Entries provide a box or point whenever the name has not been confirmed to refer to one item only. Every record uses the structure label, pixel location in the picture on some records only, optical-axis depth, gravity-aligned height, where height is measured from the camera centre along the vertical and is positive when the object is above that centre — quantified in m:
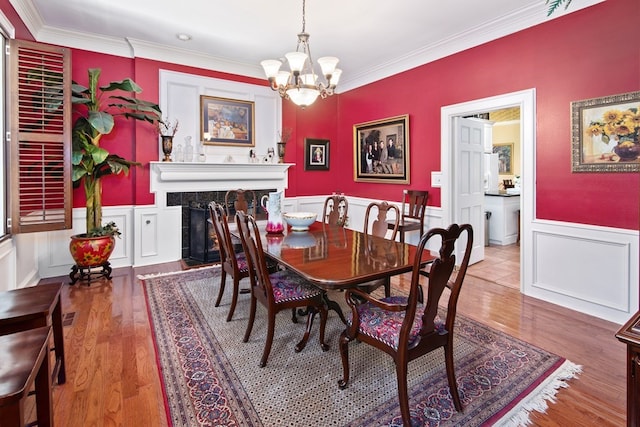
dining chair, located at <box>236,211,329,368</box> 2.19 -0.53
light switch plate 4.41 +0.43
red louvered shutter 2.84 +0.67
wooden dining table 1.84 -0.28
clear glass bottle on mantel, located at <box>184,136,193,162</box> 4.70 +0.85
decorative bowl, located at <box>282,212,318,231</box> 3.11 -0.08
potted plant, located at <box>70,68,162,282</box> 3.70 +0.58
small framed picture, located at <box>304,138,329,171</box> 5.91 +1.01
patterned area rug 1.77 -0.99
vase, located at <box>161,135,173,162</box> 4.45 +0.89
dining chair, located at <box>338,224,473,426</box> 1.58 -0.58
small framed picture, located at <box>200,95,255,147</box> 4.88 +1.32
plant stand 3.80 -0.70
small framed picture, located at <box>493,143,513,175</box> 7.89 +1.26
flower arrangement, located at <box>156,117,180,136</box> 4.55 +1.13
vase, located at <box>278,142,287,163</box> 5.43 +0.98
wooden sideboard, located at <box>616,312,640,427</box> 0.98 -0.47
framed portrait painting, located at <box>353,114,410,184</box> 4.89 +0.93
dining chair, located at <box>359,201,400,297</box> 2.75 -0.12
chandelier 2.88 +1.12
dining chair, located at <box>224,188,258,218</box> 4.22 +0.15
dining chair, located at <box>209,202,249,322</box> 2.70 -0.39
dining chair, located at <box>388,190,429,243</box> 4.42 +0.01
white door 4.34 +0.45
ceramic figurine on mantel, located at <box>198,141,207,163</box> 4.79 +0.82
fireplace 4.57 +0.37
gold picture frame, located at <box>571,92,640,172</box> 2.75 +0.65
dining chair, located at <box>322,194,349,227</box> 3.80 -0.02
